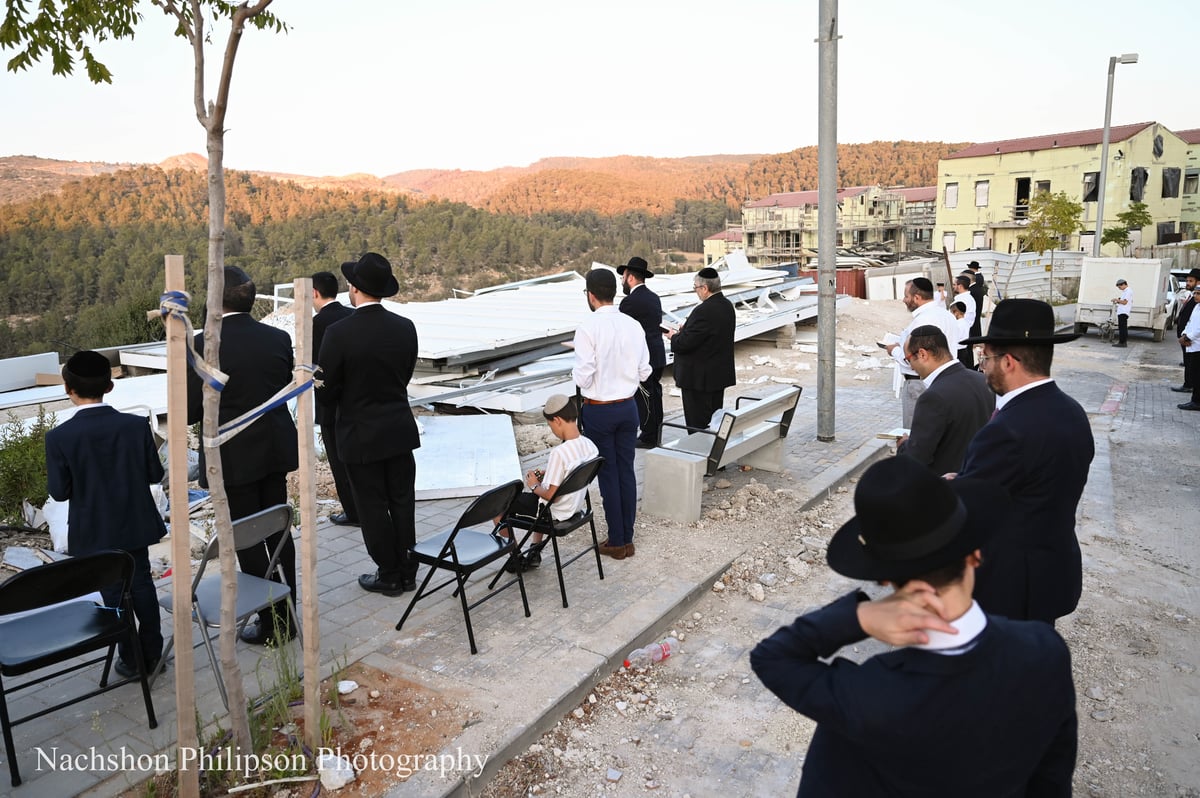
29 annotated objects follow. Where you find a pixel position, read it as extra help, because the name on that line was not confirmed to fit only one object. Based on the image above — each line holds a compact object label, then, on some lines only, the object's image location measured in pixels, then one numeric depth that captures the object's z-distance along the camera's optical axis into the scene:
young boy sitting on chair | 4.84
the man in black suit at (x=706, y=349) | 7.23
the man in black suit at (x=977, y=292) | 12.14
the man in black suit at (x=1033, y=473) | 2.98
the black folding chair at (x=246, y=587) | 3.50
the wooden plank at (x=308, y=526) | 2.97
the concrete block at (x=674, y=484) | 6.21
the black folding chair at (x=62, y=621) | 3.07
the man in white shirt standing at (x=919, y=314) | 6.99
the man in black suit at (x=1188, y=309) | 12.60
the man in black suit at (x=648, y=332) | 7.59
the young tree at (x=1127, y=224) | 40.31
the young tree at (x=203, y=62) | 2.65
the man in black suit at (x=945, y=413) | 4.44
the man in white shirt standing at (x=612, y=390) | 5.33
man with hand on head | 1.49
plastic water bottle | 4.31
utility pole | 7.92
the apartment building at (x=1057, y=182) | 47.19
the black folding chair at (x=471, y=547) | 4.07
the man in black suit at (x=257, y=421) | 4.16
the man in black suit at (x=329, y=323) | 5.89
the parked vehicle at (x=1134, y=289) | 18.06
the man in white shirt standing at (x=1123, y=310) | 17.48
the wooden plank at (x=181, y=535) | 2.60
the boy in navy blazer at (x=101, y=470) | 3.58
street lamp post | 19.05
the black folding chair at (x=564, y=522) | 4.64
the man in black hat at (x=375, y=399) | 4.51
